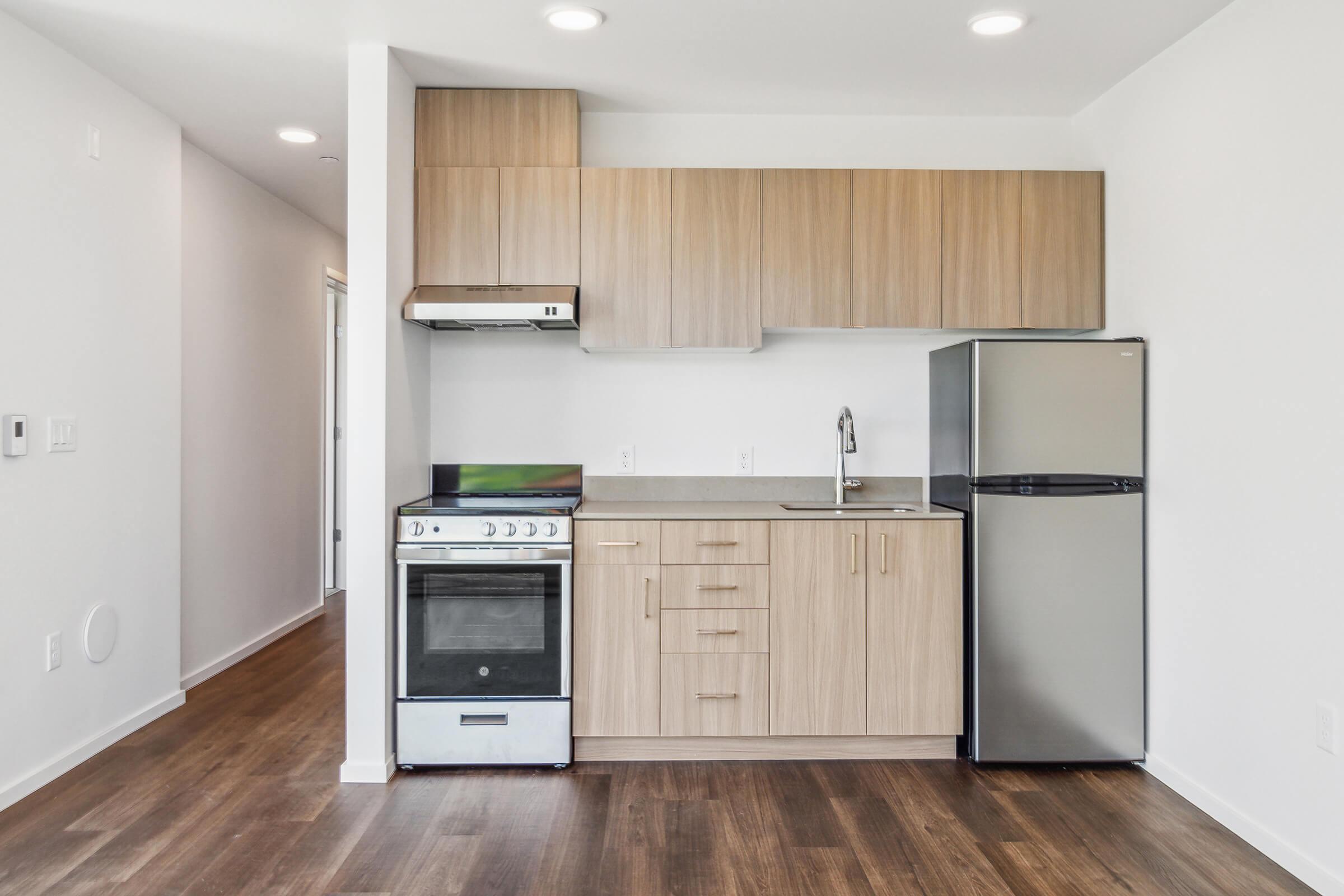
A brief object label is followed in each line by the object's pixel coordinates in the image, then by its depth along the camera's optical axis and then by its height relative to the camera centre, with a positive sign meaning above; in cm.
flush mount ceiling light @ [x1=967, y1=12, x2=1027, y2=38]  256 +136
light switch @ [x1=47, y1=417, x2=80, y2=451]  271 +2
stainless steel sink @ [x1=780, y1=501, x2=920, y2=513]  319 -26
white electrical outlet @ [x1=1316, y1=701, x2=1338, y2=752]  212 -75
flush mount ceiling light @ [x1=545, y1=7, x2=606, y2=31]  252 +134
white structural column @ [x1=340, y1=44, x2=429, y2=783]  276 +7
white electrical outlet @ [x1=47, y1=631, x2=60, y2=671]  271 -71
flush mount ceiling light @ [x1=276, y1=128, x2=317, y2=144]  349 +134
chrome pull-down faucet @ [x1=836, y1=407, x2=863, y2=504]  330 -1
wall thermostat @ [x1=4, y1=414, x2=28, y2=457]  251 +2
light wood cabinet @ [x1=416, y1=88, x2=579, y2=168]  312 +121
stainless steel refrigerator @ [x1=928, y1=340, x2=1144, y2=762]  285 -40
